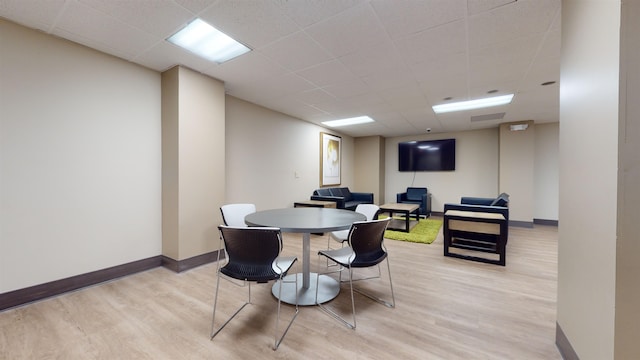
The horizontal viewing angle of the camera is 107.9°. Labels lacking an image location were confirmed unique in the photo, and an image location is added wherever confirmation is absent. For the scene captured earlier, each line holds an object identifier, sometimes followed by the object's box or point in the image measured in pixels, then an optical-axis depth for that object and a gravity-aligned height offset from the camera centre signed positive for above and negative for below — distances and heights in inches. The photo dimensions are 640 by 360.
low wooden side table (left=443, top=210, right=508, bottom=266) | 125.4 -33.1
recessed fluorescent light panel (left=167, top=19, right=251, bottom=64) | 89.9 +57.0
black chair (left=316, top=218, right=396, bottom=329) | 73.6 -24.1
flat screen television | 276.2 +28.5
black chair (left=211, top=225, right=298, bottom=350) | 63.0 -21.6
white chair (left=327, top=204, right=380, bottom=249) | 106.6 -17.3
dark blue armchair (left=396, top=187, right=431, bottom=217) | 257.1 -23.3
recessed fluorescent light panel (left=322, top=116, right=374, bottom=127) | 222.2 +57.2
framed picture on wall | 253.8 +22.7
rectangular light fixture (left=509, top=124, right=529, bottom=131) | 215.6 +48.4
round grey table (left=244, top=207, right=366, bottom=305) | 76.4 -15.8
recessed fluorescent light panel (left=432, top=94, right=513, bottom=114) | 163.2 +56.2
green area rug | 171.3 -45.0
